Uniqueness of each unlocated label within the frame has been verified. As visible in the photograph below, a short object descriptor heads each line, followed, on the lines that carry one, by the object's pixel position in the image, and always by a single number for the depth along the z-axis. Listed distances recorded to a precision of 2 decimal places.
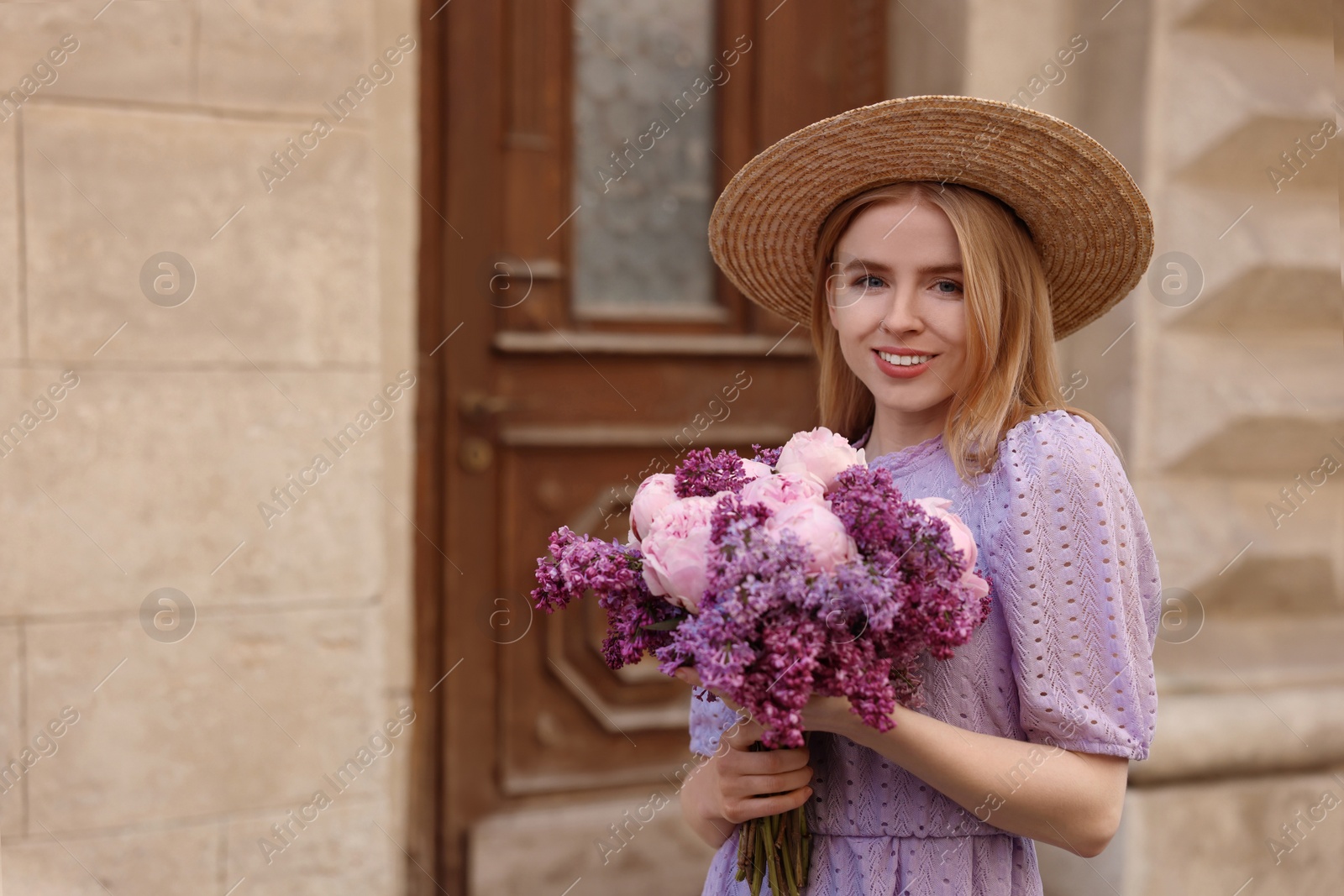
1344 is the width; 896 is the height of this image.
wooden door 3.13
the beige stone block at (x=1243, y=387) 3.18
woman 1.27
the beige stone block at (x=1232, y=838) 3.11
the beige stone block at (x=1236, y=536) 3.17
